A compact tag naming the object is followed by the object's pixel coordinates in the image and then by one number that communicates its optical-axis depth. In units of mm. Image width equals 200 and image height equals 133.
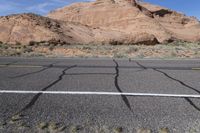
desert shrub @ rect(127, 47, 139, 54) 22133
